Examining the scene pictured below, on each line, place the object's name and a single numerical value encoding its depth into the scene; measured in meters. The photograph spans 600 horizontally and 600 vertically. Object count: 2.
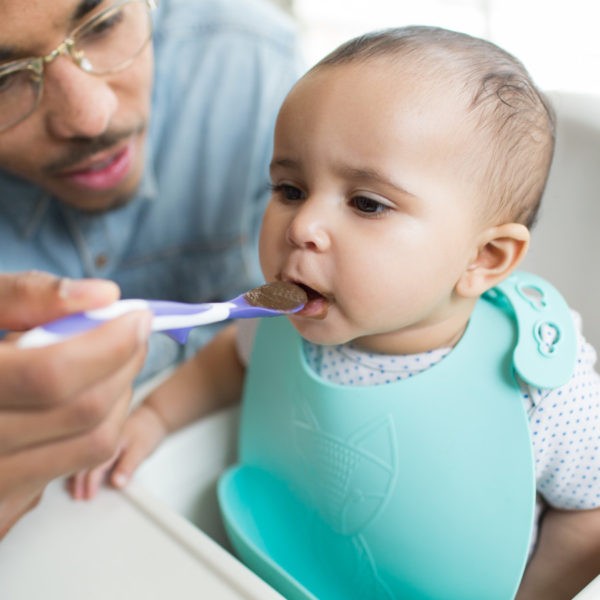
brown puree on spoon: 0.62
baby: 0.62
